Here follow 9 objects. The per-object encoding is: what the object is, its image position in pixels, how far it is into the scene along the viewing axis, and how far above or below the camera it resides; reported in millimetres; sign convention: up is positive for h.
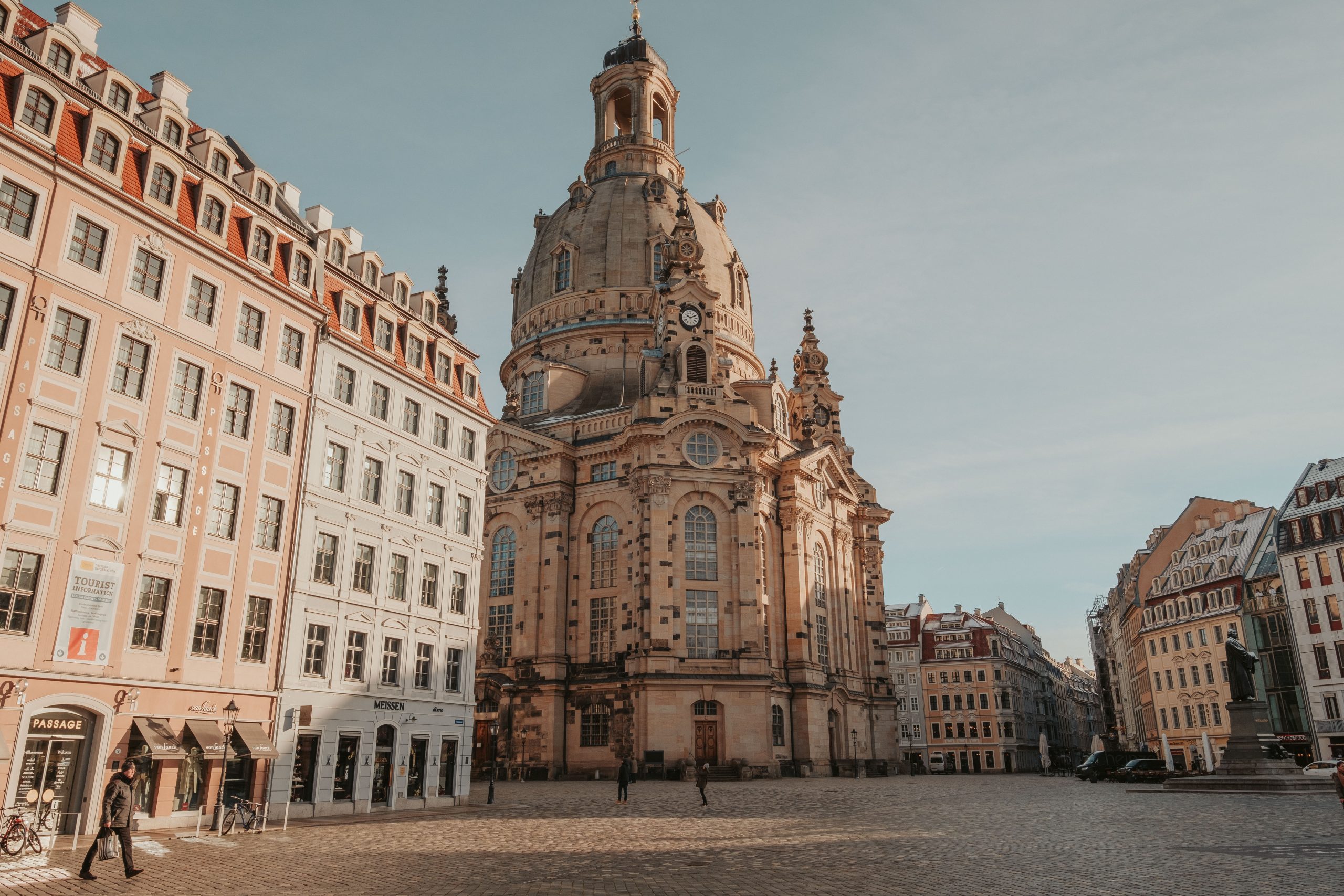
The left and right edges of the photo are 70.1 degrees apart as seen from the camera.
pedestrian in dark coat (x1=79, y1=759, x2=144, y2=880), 17094 -1139
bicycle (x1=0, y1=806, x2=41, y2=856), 18969 -1725
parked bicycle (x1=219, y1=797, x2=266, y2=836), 25109 -1767
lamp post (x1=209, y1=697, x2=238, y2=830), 25172 +310
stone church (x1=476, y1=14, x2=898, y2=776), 60312 +13507
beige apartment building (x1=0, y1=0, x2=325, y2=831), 23219 +8070
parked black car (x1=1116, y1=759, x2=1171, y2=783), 50000 -1516
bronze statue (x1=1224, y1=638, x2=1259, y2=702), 39688 +2846
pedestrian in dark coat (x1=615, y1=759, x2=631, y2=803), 36250 -1399
